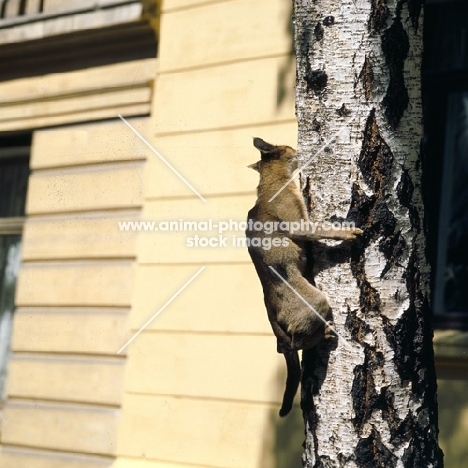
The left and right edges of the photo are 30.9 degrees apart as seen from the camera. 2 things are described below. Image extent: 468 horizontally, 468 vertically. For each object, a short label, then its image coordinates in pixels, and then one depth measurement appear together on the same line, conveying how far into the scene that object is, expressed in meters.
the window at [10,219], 7.55
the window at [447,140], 5.49
